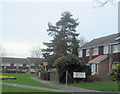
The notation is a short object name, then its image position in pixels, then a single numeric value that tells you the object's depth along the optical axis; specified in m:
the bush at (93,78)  21.58
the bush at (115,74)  22.41
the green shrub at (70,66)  20.98
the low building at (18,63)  82.88
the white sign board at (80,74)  20.70
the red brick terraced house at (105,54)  28.66
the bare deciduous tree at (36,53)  73.28
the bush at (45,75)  27.39
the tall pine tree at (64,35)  38.93
